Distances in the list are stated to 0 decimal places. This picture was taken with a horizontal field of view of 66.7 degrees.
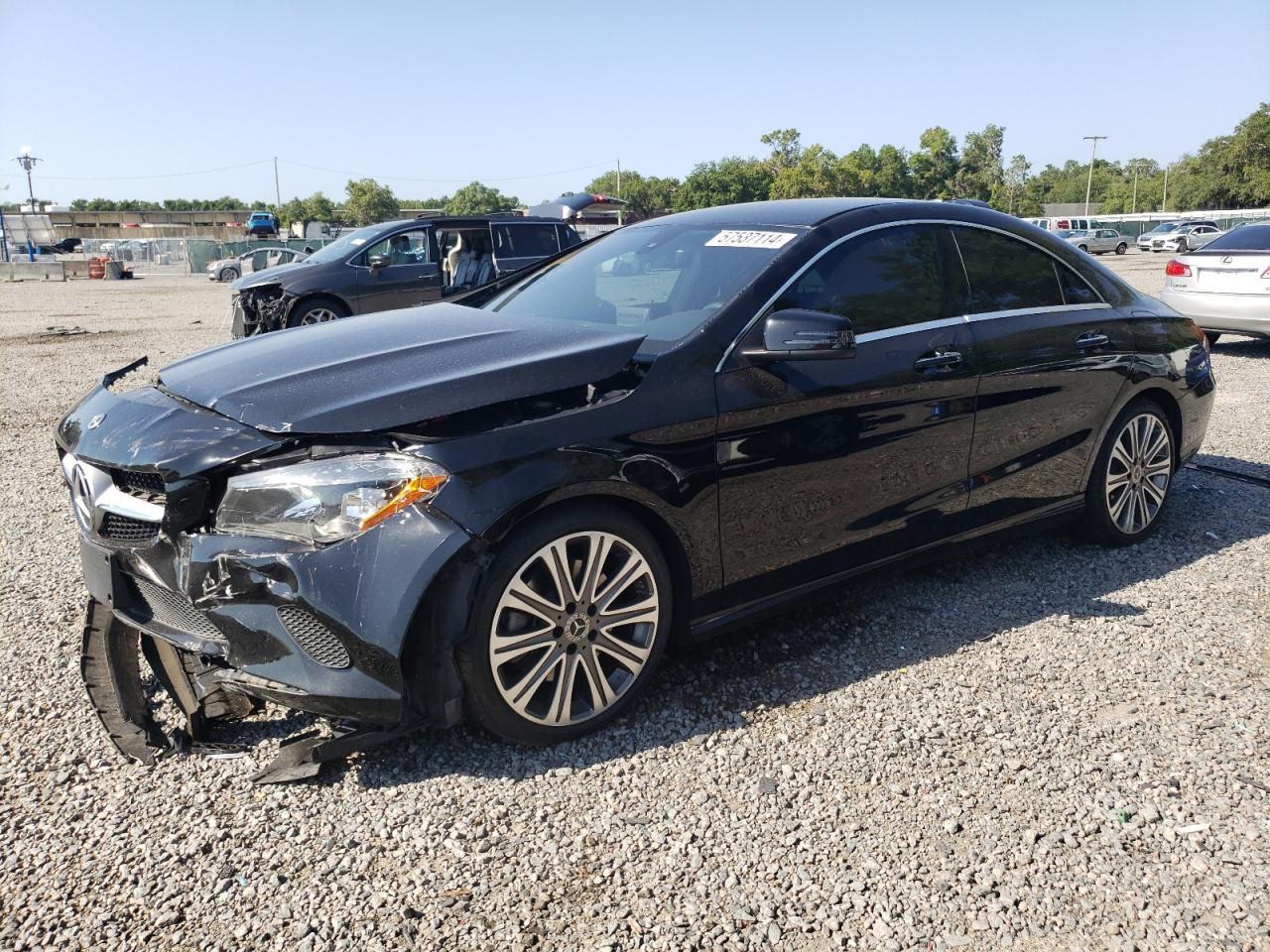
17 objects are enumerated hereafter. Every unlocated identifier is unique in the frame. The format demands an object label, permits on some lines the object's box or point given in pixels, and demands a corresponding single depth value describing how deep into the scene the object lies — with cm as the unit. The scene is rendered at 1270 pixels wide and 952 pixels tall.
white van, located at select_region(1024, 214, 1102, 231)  5195
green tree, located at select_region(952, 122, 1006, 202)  11189
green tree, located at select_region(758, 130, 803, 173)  10781
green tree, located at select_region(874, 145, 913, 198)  10625
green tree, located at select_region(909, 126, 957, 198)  10588
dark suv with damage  1267
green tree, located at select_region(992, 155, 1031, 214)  10081
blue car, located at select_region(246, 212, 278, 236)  5091
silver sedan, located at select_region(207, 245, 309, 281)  3253
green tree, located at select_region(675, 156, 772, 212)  10631
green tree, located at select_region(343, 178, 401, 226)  10181
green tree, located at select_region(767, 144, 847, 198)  9181
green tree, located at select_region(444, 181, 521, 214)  13275
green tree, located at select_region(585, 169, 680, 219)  12125
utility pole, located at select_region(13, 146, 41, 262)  6712
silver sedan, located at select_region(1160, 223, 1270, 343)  1018
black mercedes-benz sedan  271
